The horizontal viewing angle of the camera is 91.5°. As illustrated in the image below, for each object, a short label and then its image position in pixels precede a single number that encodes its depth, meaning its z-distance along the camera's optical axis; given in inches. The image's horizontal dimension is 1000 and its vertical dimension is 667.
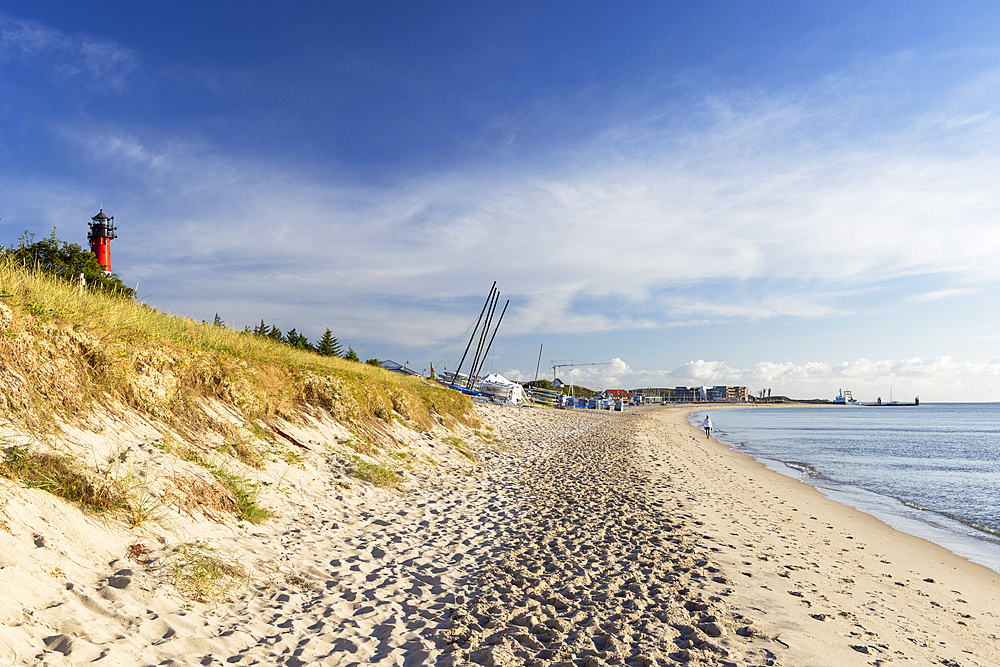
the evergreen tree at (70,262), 535.2
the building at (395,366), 2352.5
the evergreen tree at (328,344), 1906.1
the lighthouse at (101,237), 1632.6
